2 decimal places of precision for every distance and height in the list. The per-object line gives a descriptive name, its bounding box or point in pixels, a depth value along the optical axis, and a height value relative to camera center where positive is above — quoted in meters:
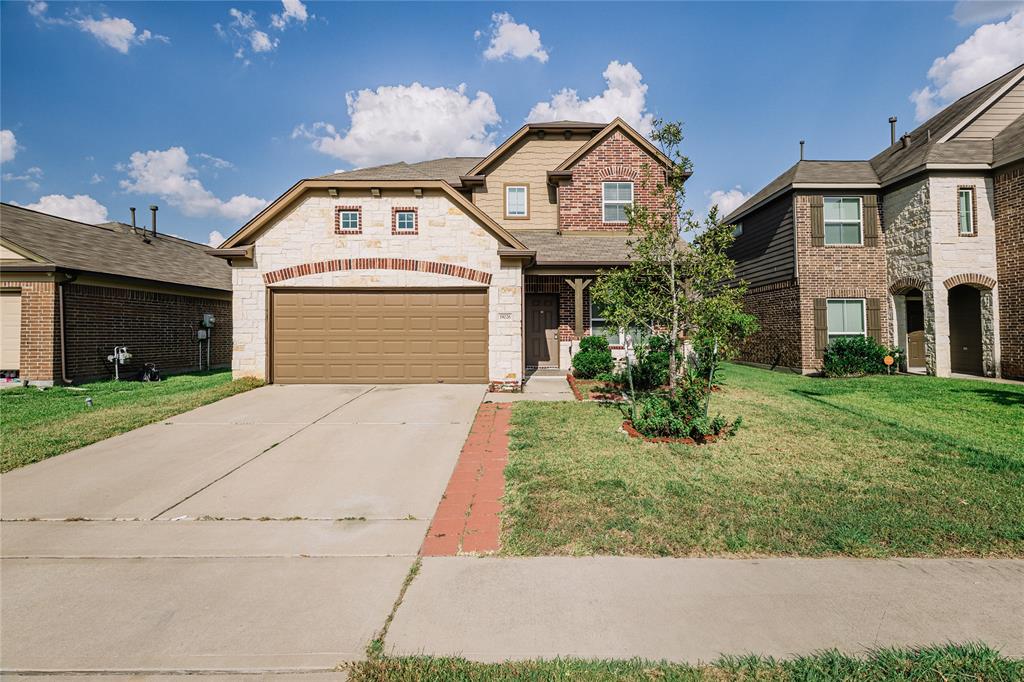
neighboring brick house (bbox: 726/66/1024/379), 13.23 +3.07
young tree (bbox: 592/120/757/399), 7.79 +1.20
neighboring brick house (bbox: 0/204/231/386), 12.67 +1.65
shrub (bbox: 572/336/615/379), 11.85 -0.28
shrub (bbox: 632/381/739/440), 7.04 -1.07
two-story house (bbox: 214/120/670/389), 11.84 +1.67
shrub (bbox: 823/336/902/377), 14.08 -0.30
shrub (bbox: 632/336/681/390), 11.16 -0.54
